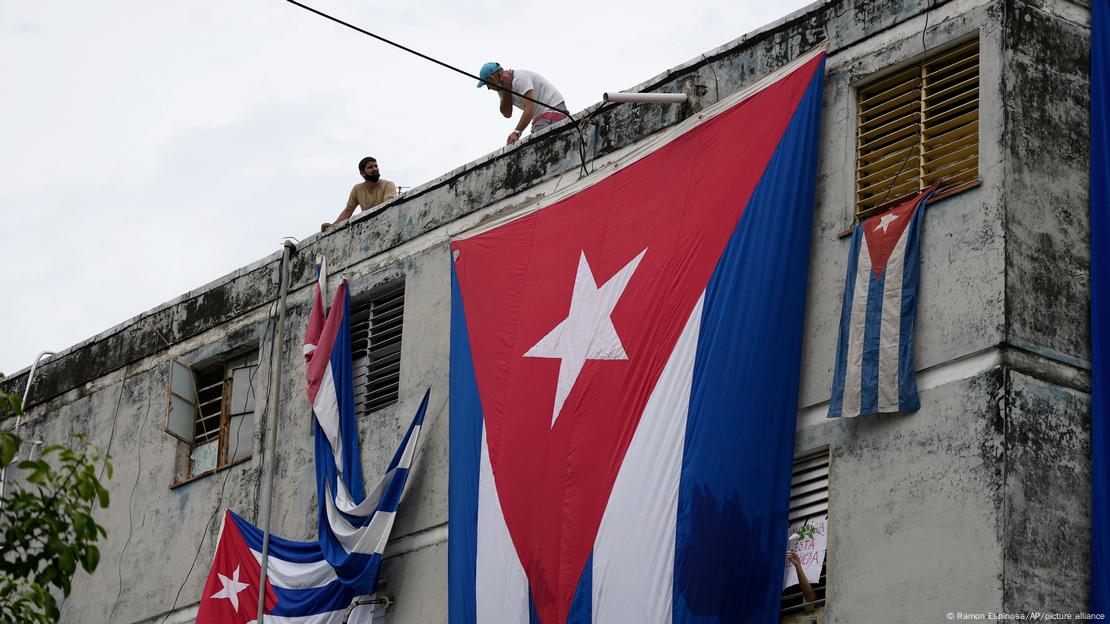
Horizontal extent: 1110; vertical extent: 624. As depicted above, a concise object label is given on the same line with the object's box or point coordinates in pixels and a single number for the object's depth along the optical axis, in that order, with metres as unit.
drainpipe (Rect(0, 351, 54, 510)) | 24.14
